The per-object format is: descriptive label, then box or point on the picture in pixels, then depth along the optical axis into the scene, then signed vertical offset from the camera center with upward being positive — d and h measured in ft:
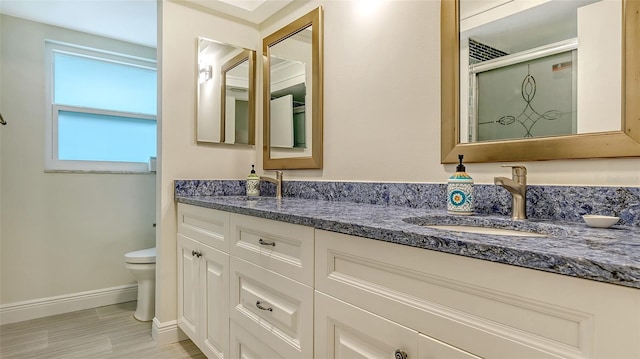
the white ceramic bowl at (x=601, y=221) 2.94 -0.38
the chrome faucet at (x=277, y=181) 6.95 -0.10
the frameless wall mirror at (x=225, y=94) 7.36 +1.81
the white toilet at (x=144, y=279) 7.92 -2.37
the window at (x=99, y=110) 8.73 +1.74
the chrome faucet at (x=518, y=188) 3.56 -0.12
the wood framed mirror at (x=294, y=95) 6.44 +1.63
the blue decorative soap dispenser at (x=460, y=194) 3.91 -0.20
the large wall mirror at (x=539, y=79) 3.22 +1.02
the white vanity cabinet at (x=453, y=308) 1.74 -0.83
